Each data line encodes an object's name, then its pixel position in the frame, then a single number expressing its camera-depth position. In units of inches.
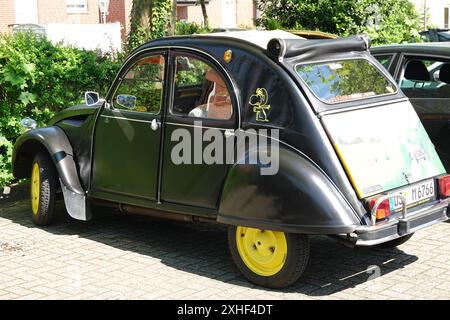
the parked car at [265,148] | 210.8
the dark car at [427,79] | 293.6
